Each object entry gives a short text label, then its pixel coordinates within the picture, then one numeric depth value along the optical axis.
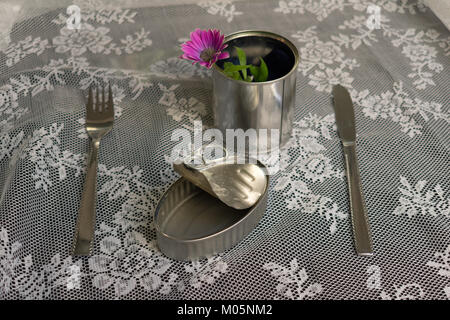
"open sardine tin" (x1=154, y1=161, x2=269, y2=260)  0.52
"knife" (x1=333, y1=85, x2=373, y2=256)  0.55
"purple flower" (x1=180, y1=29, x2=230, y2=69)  0.59
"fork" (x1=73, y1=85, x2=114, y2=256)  0.55
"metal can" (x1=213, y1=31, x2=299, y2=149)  0.59
